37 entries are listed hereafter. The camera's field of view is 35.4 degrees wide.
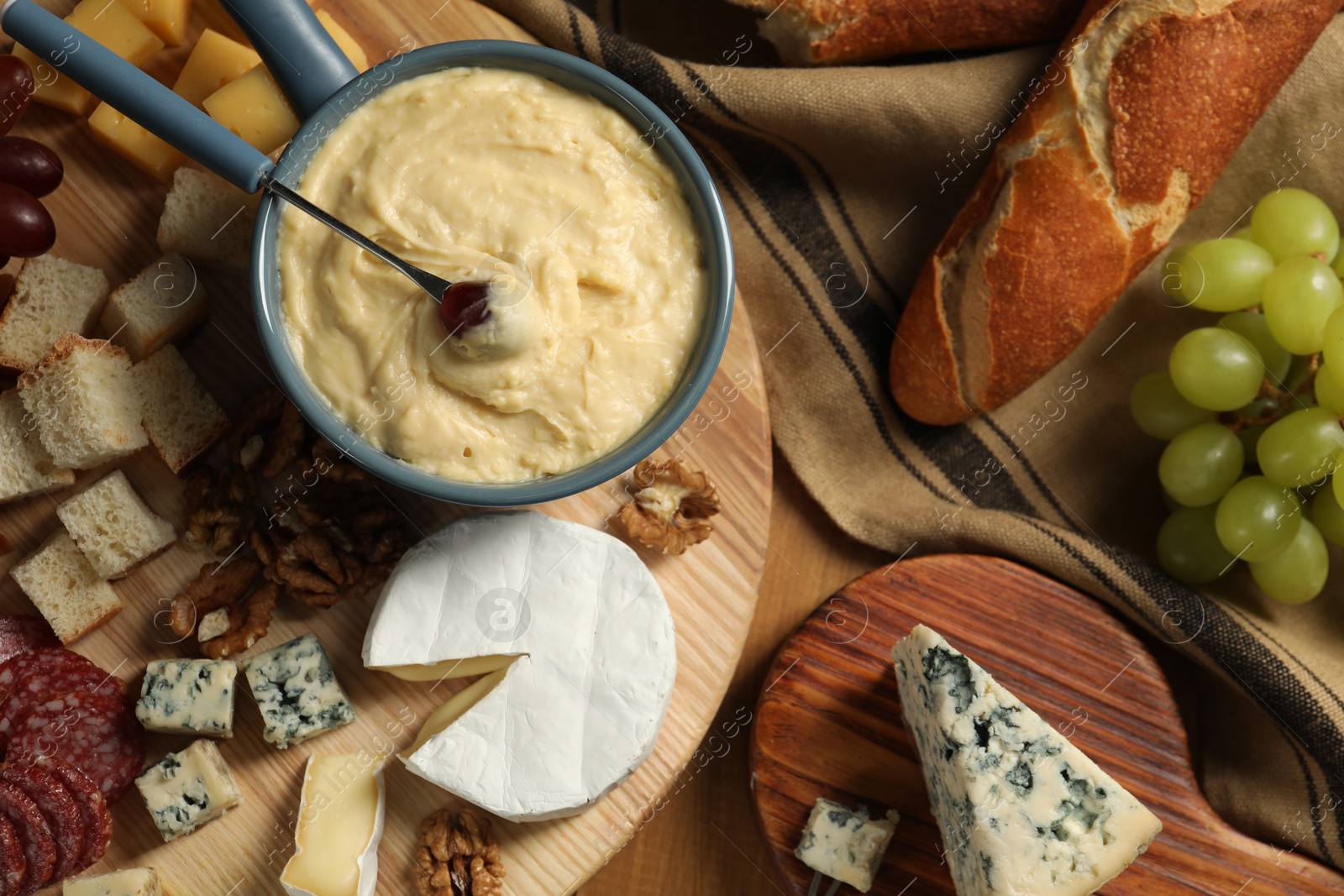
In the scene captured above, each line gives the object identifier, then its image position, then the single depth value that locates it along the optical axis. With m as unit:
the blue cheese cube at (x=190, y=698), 0.73
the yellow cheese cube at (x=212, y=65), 0.74
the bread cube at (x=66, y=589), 0.74
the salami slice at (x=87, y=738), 0.73
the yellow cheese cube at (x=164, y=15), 0.74
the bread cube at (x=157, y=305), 0.73
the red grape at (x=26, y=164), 0.72
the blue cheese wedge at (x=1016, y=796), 0.74
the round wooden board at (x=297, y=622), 0.74
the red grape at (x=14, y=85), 0.72
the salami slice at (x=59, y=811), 0.72
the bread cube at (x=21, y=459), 0.74
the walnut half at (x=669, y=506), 0.75
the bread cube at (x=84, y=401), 0.72
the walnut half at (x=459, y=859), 0.73
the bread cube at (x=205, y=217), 0.74
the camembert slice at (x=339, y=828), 0.73
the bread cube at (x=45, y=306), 0.74
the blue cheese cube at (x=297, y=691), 0.74
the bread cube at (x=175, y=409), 0.74
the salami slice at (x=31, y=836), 0.72
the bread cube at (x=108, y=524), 0.73
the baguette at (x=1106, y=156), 0.74
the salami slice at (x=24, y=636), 0.74
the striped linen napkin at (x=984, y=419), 0.77
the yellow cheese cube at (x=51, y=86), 0.74
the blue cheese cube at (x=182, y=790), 0.73
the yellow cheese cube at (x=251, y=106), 0.73
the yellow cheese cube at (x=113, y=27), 0.74
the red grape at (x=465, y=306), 0.65
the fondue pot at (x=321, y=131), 0.67
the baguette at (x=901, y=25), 0.76
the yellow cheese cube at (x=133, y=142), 0.74
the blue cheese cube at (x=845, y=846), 0.75
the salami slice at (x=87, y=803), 0.72
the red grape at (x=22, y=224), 0.71
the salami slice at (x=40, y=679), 0.73
